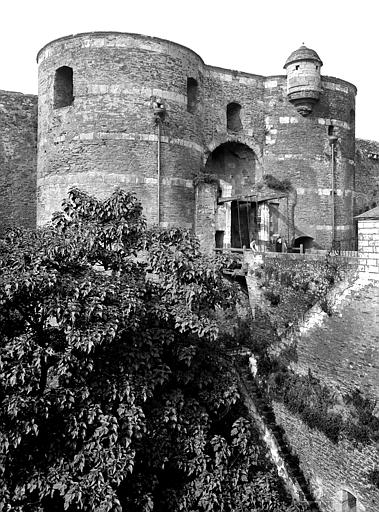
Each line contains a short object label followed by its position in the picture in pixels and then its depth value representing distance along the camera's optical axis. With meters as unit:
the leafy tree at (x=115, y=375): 8.72
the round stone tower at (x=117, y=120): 19.25
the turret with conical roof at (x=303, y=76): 22.86
